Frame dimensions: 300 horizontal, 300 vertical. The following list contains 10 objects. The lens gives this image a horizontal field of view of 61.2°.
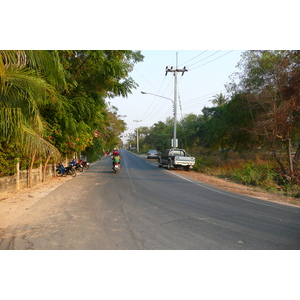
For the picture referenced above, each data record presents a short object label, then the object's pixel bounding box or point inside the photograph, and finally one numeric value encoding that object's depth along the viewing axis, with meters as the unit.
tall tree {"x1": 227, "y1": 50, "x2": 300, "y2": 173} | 15.41
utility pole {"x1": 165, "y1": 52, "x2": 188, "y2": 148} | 27.64
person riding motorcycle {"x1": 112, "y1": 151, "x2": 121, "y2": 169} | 18.53
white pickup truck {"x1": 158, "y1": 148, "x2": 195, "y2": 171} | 21.56
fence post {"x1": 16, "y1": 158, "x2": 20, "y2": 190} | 10.22
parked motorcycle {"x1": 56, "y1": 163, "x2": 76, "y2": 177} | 16.43
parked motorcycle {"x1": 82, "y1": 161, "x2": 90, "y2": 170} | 21.24
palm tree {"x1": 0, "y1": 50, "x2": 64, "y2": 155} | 7.10
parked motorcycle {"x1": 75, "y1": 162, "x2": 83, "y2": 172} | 19.20
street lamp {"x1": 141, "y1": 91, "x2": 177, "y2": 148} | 26.08
